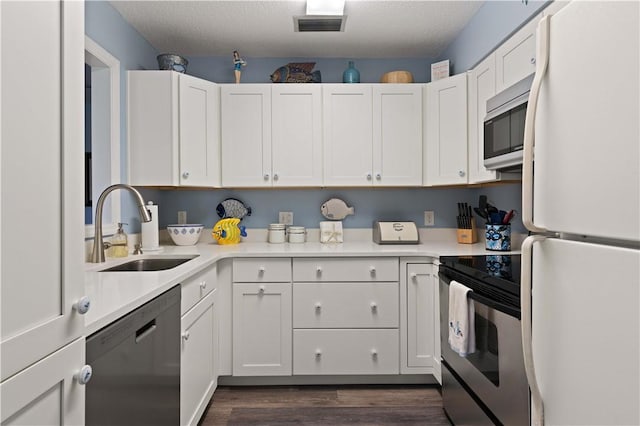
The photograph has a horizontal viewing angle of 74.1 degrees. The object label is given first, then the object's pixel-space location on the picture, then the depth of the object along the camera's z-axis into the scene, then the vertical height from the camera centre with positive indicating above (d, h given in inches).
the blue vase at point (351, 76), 126.8 +40.9
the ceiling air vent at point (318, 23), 105.0 +47.9
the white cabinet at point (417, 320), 106.6 -27.2
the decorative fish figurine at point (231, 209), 133.0 +0.8
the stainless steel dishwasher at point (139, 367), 44.1 -19.6
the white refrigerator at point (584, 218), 28.5 -0.5
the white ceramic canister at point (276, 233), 128.3 -6.5
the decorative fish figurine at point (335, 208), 133.4 +1.2
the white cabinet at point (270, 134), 122.0 +22.4
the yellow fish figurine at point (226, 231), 123.6 -5.7
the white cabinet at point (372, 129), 122.0 +23.8
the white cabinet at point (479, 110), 96.8 +25.3
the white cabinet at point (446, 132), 112.0 +21.9
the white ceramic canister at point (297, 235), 127.5 -7.0
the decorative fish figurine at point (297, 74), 125.5 +41.0
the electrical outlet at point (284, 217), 134.3 -1.7
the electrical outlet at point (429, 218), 134.6 -2.0
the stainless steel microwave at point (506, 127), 74.3 +16.1
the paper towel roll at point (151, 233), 108.7 -5.5
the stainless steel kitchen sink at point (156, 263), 95.7 -12.0
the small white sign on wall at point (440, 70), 117.9 +39.8
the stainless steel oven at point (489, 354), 58.6 -21.9
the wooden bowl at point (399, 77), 124.6 +39.8
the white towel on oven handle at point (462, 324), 72.6 -19.7
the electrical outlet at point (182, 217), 133.4 -1.7
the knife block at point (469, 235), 121.6 -6.7
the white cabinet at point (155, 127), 111.4 +22.2
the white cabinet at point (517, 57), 78.5 +30.9
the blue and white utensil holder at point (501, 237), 102.7 -6.1
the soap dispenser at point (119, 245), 95.0 -7.5
